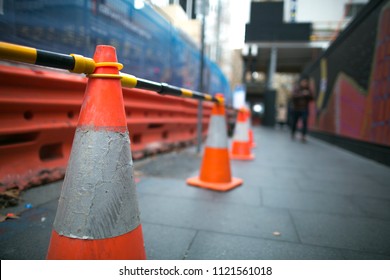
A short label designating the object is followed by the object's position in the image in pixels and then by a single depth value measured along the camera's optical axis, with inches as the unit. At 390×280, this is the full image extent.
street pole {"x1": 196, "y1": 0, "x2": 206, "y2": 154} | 217.2
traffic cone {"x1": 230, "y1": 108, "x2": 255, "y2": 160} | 229.9
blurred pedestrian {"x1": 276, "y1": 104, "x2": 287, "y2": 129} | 1121.1
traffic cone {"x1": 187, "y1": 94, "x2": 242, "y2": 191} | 135.6
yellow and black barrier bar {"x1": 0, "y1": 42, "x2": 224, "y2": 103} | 43.2
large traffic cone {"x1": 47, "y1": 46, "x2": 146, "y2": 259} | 48.4
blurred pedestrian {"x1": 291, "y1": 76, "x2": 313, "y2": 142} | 384.8
